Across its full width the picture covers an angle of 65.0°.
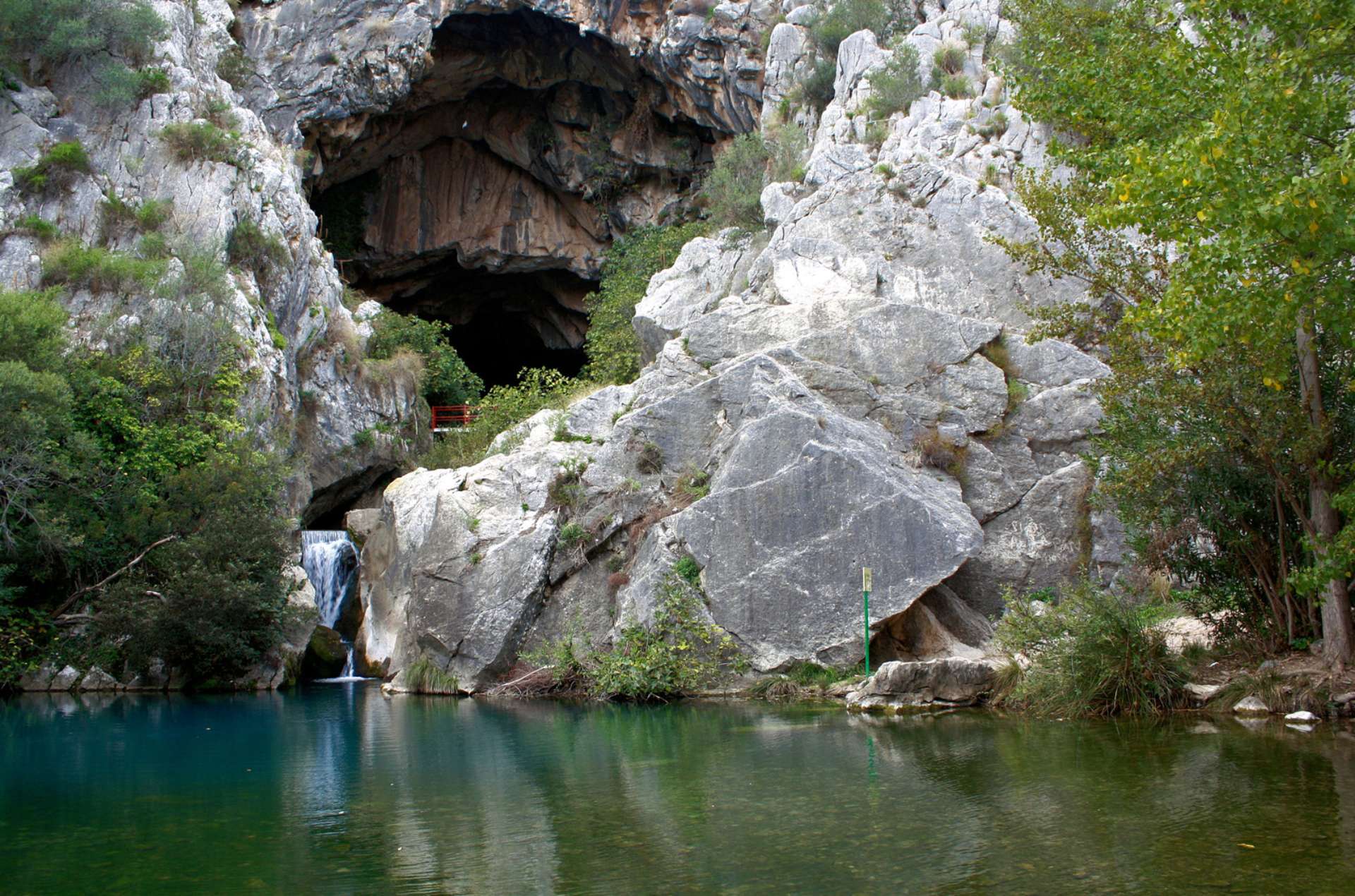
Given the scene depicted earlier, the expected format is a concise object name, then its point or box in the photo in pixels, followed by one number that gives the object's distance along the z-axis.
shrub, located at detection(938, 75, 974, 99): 27.27
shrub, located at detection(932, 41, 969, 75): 28.17
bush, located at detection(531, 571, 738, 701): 18.80
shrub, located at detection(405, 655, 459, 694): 21.06
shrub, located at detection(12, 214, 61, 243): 28.30
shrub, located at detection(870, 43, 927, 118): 27.67
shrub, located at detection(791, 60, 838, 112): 32.12
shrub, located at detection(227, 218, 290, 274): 31.00
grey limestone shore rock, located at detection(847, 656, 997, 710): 15.58
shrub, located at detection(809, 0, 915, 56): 31.48
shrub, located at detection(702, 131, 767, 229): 30.25
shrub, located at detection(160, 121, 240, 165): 31.22
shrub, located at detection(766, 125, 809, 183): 30.27
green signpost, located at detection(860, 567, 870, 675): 17.88
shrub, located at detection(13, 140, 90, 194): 29.16
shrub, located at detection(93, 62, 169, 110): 31.08
